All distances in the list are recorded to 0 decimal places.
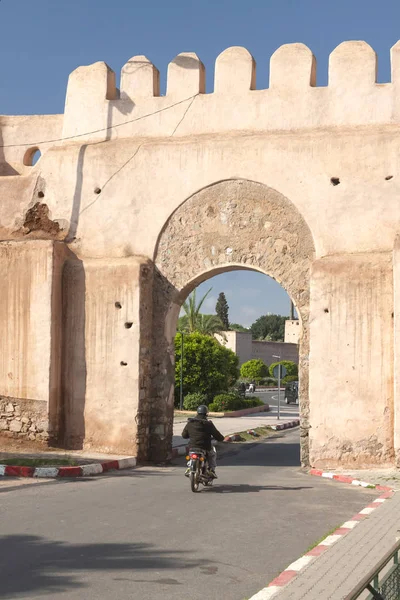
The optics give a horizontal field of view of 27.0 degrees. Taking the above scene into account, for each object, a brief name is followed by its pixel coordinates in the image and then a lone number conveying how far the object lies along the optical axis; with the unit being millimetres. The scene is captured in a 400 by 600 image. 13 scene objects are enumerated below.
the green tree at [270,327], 103188
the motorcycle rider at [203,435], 10375
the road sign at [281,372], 23797
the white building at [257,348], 61094
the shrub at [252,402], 30848
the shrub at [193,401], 28781
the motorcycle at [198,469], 9906
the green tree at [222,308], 83625
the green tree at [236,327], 89950
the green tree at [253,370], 56875
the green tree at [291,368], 55031
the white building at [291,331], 74938
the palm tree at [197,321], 42750
